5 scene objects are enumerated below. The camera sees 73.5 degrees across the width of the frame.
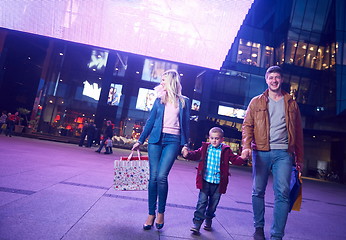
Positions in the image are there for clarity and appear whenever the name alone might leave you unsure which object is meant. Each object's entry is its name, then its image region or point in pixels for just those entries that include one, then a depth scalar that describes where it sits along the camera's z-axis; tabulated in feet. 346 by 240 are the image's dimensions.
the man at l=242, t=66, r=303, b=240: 8.82
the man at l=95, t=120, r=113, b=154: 45.98
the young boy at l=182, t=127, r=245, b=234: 9.69
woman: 9.09
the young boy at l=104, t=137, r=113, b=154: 45.91
